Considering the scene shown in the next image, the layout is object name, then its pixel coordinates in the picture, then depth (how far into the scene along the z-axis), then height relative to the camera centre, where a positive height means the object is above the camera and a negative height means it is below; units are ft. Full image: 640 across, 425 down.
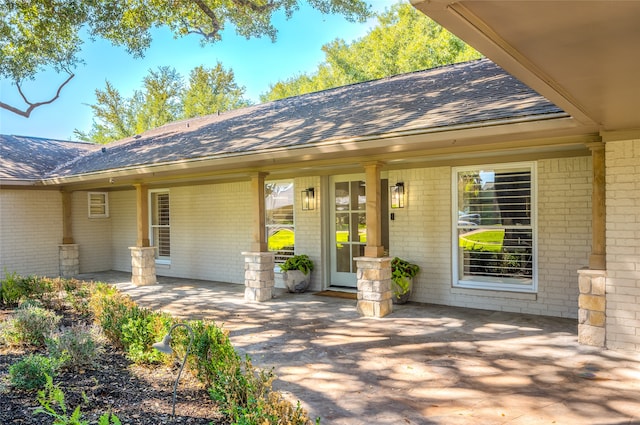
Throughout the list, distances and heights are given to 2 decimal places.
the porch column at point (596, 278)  17.48 -3.04
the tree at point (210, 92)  95.55 +24.99
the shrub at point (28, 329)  18.31 -4.93
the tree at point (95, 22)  32.37 +14.23
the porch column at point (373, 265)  22.93 -3.13
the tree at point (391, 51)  69.77 +26.96
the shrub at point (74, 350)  15.20 -4.79
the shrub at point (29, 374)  13.39 -4.93
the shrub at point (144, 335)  15.44 -4.56
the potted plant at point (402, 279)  25.85 -4.34
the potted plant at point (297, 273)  30.42 -4.57
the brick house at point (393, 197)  17.74 +0.47
